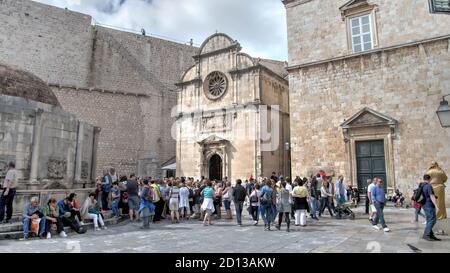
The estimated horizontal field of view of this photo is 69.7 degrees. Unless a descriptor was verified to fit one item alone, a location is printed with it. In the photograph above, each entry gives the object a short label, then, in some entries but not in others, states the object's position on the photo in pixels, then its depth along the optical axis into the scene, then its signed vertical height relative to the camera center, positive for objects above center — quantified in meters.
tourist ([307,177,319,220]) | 10.05 -0.58
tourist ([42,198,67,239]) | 7.06 -0.84
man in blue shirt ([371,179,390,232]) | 7.66 -0.43
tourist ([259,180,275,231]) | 8.22 -0.57
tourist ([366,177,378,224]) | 7.86 -0.52
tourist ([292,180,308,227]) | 8.62 -0.62
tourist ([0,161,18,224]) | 7.35 -0.34
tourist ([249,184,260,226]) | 9.26 -0.65
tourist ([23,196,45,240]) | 6.80 -0.78
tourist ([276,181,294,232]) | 8.05 -0.58
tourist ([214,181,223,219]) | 11.02 -0.70
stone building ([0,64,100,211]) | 8.77 +1.18
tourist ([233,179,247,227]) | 9.14 -0.48
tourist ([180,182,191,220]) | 10.23 -0.57
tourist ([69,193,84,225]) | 7.74 -0.63
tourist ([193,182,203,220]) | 11.28 -0.76
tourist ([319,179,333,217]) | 10.07 -0.49
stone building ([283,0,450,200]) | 12.69 +4.02
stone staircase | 6.70 -1.11
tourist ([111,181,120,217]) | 9.89 -0.64
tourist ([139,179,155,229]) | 8.27 -0.67
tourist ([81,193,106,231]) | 8.19 -0.84
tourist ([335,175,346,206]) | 10.35 -0.36
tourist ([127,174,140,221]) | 9.83 -0.46
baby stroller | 9.90 -0.93
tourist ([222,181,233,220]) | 11.00 -0.58
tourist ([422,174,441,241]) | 6.34 -0.55
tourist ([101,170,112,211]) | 10.23 -0.29
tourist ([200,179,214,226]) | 9.33 -0.73
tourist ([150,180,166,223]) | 9.79 -0.65
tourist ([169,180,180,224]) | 9.89 -0.61
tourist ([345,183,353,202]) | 12.94 -0.45
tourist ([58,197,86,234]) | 7.49 -0.85
